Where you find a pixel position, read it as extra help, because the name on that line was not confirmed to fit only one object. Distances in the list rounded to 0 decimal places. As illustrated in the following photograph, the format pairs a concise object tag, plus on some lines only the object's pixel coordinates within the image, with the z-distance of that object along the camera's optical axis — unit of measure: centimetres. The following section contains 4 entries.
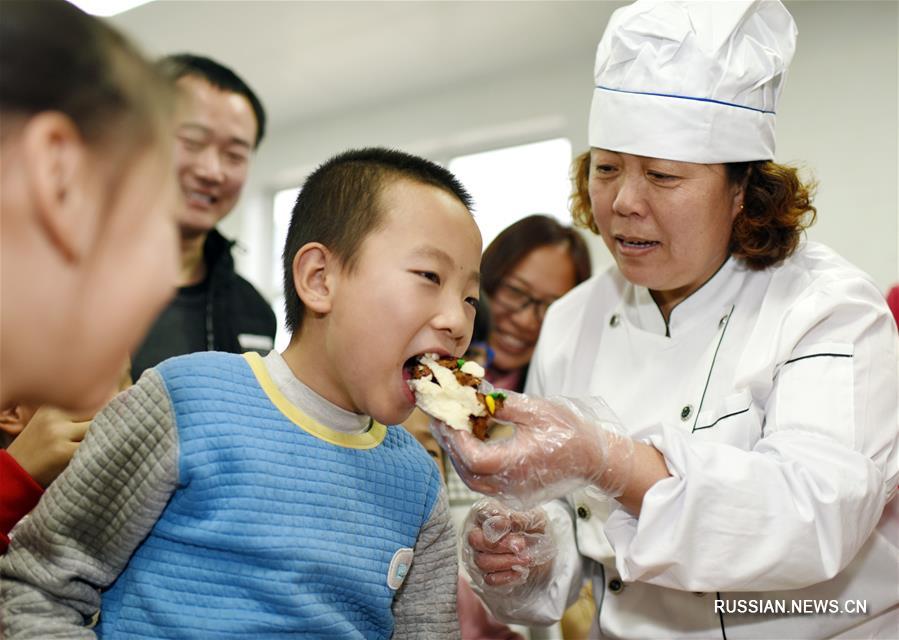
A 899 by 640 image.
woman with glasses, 326
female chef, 149
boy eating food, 132
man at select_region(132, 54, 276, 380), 275
